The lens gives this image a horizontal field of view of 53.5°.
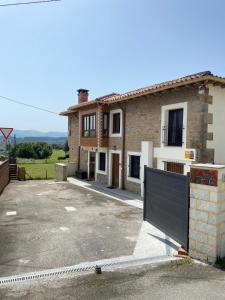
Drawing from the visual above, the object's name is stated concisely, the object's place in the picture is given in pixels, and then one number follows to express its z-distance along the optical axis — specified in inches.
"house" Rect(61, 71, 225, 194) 347.9
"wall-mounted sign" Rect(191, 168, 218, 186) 187.3
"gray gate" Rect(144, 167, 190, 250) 211.5
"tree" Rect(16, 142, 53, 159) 2668.2
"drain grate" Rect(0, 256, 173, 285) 170.3
